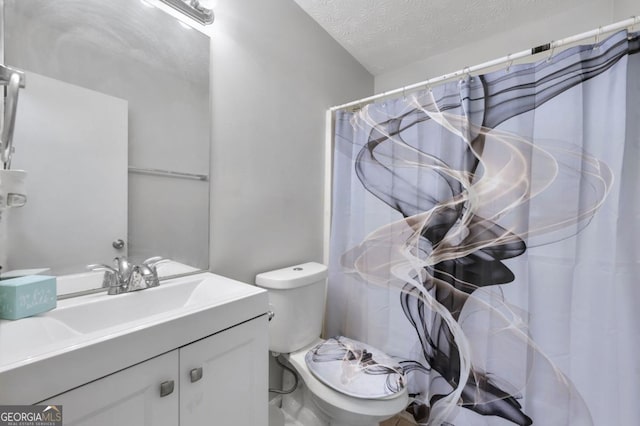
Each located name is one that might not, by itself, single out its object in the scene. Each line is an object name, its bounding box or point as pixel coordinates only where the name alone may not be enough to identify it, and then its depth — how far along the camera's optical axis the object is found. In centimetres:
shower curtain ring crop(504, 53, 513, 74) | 114
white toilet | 103
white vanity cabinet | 55
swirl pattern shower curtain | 96
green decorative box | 62
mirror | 75
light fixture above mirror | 100
